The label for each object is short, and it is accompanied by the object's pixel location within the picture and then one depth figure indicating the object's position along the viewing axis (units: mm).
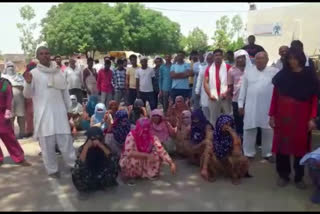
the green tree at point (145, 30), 29167
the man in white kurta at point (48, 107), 3701
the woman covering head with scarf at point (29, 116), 5775
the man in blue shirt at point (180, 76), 6023
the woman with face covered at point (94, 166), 3232
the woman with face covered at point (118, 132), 4002
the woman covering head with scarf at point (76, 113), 5670
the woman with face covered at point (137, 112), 4923
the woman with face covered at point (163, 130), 4385
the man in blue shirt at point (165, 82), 6470
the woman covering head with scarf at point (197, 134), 3958
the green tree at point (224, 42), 23585
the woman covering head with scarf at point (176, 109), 5066
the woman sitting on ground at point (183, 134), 4175
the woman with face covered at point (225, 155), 3456
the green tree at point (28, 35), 26431
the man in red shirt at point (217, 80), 4639
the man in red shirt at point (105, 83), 6950
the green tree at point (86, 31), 24490
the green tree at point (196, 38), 47568
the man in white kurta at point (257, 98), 3958
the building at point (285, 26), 15808
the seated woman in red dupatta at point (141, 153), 3596
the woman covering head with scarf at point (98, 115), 4719
